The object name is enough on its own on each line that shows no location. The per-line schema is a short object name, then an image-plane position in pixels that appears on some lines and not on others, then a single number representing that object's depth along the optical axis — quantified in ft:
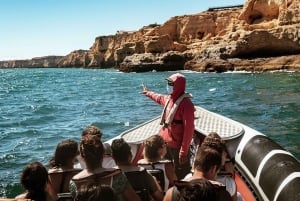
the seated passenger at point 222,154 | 11.69
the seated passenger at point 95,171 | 11.04
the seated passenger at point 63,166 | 13.23
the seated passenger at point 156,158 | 13.89
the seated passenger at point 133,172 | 12.25
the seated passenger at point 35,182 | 10.58
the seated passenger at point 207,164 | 10.54
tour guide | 17.38
